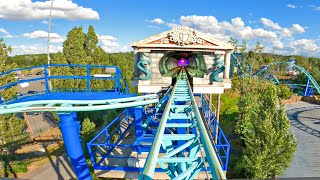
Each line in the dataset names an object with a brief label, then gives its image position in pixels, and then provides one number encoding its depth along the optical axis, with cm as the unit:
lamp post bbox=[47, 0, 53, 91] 1900
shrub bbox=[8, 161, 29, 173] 1482
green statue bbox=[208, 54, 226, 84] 1282
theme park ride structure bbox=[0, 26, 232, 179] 372
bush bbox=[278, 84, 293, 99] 3204
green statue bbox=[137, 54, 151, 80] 1268
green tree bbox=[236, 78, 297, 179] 1090
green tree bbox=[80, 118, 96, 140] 1862
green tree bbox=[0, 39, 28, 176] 1399
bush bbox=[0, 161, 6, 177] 1408
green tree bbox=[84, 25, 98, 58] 2775
